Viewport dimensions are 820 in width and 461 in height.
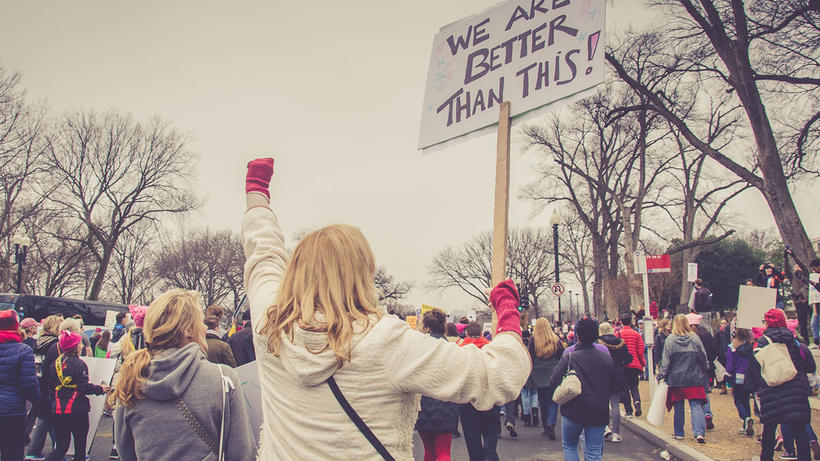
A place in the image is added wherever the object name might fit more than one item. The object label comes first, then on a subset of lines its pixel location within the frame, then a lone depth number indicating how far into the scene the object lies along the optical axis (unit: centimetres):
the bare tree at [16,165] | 2234
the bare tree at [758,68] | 1064
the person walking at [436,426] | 604
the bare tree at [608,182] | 2780
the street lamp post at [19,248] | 2526
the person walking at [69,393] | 601
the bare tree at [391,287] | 7043
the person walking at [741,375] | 926
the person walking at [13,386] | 525
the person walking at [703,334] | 1228
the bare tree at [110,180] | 3116
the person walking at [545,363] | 995
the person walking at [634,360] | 1072
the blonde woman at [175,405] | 272
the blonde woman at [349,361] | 160
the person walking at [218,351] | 573
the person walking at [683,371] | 901
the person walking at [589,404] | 617
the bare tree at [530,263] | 5559
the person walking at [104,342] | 1207
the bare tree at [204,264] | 4659
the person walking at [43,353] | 704
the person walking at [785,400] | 654
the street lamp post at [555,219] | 2262
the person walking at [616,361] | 938
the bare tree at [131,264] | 4570
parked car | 2288
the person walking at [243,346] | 664
